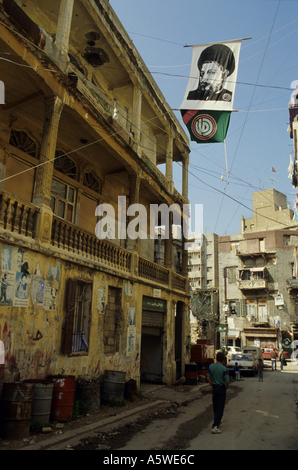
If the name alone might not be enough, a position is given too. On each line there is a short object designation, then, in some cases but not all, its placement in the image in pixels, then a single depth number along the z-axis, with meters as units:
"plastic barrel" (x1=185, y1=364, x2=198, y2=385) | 16.14
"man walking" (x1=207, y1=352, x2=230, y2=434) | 7.30
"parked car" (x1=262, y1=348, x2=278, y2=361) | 35.28
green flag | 11.95
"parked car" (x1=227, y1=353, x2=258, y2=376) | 22.13
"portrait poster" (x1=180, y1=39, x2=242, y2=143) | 10.98
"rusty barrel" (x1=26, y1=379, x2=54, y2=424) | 6.90
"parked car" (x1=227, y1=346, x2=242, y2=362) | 34.84
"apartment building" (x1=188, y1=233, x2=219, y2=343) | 60.12
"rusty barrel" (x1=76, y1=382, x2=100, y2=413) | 8.65
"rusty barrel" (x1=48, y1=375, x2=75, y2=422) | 7.51
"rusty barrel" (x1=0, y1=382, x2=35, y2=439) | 6.20
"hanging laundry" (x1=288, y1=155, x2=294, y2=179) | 27.94
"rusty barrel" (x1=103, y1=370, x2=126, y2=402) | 9.92
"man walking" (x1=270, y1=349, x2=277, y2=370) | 29.48
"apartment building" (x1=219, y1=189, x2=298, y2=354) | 42.56
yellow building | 7.79
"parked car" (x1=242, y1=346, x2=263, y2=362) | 24.70
